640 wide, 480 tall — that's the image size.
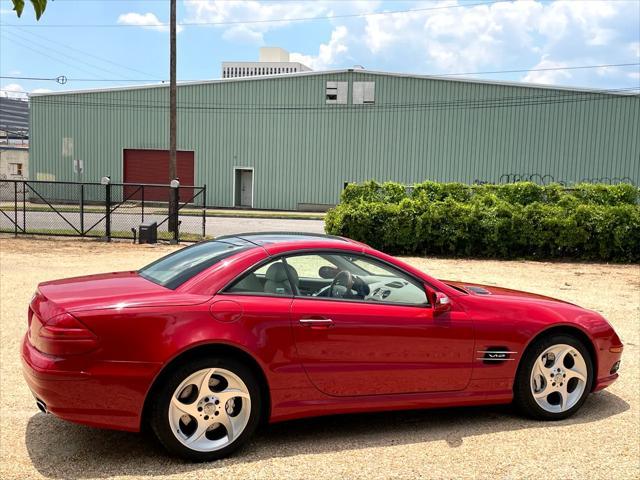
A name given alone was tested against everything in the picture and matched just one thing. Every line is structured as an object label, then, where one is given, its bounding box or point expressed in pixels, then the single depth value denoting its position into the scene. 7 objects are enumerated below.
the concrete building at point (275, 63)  114.28
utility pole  23.23
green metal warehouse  36.09
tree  2.26
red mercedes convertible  3.68
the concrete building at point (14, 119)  71.62
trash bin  17.52
